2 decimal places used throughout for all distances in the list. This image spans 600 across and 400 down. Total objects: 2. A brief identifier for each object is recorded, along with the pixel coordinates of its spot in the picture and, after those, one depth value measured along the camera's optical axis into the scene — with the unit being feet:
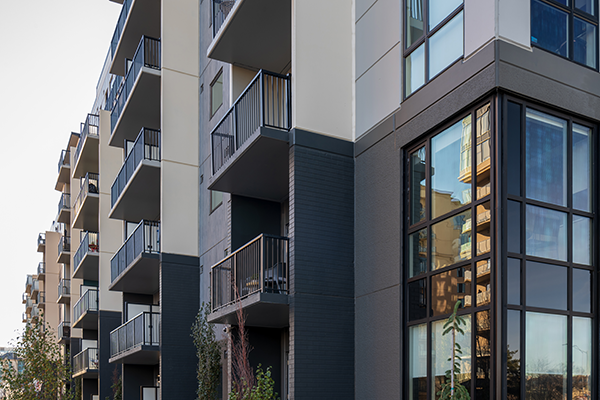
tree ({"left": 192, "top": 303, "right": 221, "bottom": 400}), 55.77
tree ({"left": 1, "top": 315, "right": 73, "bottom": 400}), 76.33
